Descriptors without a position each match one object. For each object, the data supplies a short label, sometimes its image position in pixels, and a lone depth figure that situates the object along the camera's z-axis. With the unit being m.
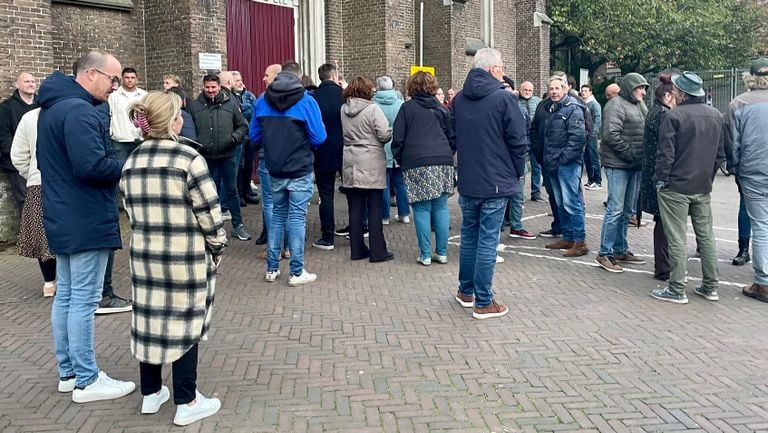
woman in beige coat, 7.35
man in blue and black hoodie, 6.30
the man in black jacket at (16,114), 7.64
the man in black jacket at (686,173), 5.90
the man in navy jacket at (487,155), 5.38
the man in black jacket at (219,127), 8.46
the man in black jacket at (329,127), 7.74
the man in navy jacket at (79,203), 3.92
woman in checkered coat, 3.51
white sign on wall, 11.21
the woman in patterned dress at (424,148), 6.97
